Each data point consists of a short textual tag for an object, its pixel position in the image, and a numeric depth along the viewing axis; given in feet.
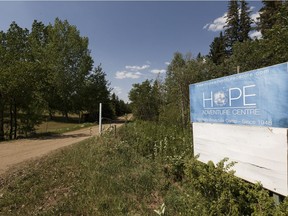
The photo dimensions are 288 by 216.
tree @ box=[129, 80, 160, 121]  60.53
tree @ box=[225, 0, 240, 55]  126.82
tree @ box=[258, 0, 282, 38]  84.40
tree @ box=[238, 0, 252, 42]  124.21
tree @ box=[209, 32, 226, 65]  138.88
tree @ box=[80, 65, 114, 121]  102.01
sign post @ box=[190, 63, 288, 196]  8.98
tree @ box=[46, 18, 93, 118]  94.94
